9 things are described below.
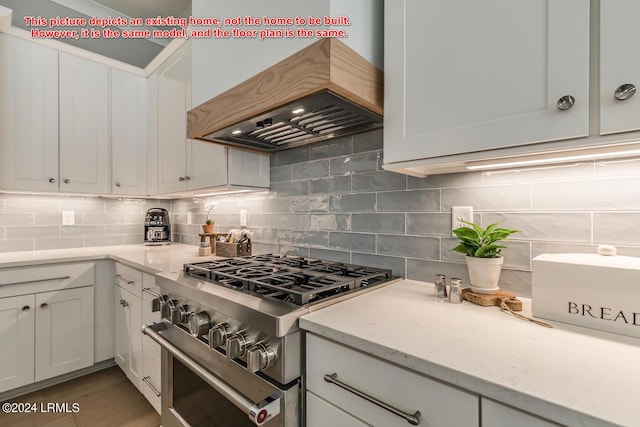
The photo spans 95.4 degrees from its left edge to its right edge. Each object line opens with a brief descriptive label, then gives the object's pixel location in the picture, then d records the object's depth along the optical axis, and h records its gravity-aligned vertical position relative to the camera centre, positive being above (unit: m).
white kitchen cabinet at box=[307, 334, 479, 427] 0.56 -0.39
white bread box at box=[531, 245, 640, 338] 0.69 -0.20
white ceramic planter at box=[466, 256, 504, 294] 0.94 -0.20
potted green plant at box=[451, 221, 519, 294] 0.94 -0.14
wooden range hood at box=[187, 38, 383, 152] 0.93 +0.40
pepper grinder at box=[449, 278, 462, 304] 0.96 -0.26
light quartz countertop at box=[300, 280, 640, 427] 0.46 -0.29
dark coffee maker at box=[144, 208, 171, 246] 2.58 -0.15
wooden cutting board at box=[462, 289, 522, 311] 0.88 -0.27
